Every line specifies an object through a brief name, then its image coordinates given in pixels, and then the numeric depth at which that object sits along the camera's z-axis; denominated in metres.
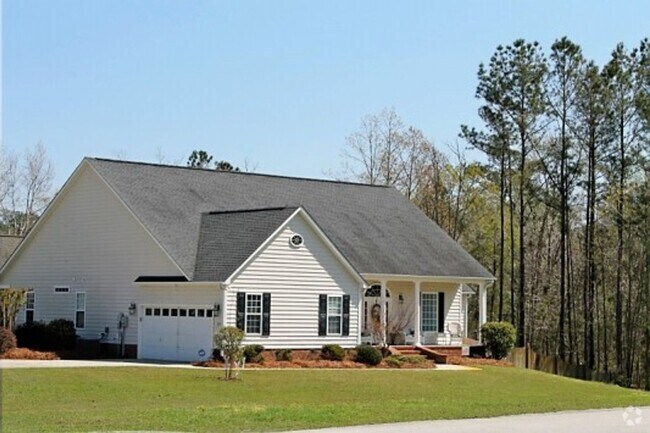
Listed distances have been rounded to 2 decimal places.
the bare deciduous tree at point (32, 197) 70.56
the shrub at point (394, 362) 37.34
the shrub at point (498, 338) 43.47
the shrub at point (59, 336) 38.97
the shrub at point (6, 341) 35.97
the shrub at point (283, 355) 36.12
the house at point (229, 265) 36.44
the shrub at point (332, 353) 36.94
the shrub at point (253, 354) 34.78
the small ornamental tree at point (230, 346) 31.01
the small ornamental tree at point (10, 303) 41.91
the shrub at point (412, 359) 37.91
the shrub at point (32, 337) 38.84
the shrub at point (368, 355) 36.84
